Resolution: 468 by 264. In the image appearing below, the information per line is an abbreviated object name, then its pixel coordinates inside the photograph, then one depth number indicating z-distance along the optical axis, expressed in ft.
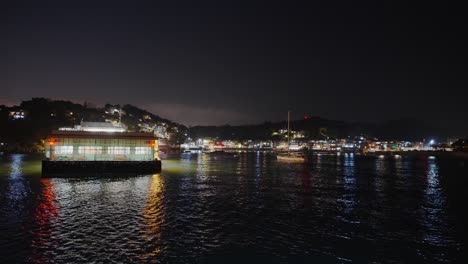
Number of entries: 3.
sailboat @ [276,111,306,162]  360.50
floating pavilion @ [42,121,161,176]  171.83
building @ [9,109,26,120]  519.19
